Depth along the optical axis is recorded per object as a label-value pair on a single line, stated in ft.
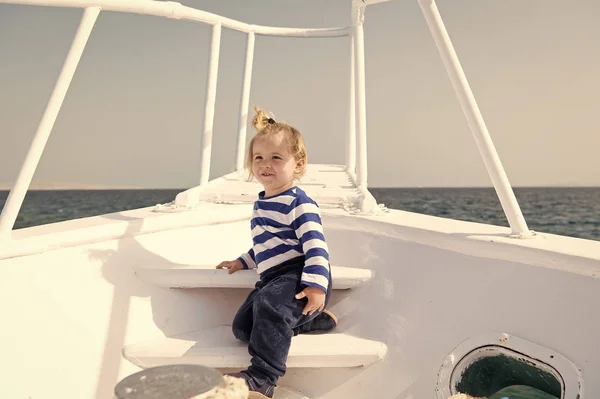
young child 4.66
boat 4.24
